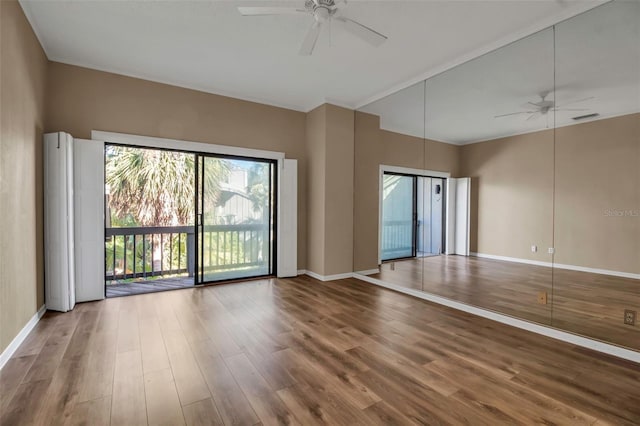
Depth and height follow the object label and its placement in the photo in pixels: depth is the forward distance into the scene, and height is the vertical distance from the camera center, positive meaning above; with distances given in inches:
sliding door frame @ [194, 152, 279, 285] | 175.0 -3.0
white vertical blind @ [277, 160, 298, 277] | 196.5 -7.0
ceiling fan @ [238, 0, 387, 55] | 91.0 +62.2
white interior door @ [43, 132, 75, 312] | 127.0 -6.1
